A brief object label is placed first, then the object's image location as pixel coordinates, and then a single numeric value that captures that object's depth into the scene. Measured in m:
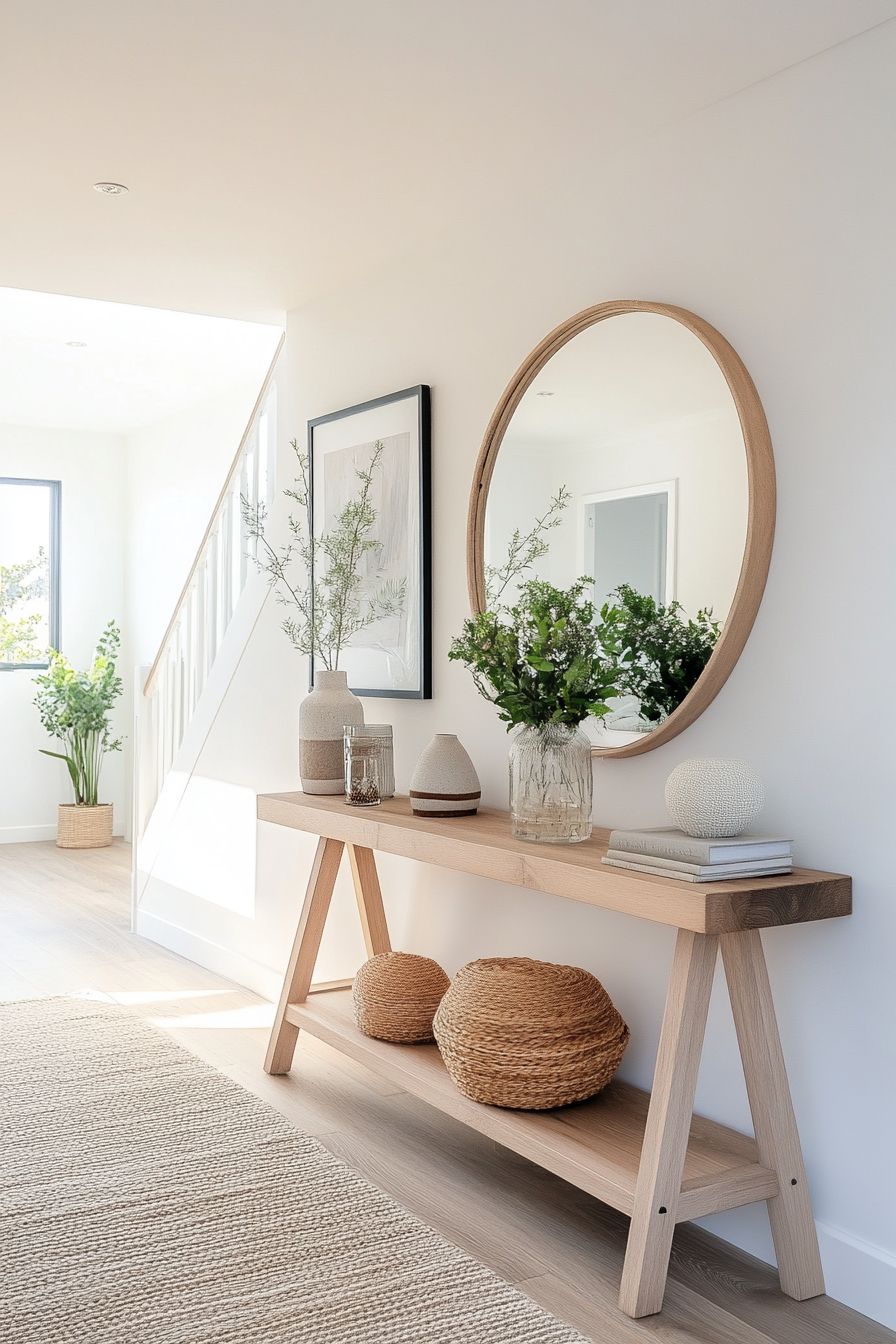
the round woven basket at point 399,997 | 2.94
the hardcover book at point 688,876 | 2.09
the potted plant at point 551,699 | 2.55
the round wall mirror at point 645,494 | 2.42
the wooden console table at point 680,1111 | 2.08
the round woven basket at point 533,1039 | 2.45
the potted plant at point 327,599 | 3.44
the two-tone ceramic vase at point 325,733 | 3.42
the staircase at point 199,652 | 4.61
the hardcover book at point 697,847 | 2.11
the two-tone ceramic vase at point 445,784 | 2.94
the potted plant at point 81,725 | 7.28
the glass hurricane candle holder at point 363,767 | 3.18
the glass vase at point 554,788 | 2.55
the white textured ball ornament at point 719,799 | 2.19
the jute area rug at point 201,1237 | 2.06
